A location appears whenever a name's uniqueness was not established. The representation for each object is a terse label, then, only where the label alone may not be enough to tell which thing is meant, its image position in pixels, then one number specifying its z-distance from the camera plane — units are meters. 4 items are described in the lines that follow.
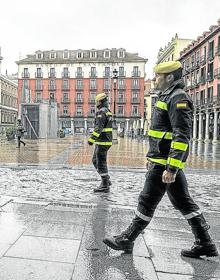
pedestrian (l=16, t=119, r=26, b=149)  18.12
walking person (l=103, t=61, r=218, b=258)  3.12
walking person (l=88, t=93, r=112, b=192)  6.04
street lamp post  25.00
